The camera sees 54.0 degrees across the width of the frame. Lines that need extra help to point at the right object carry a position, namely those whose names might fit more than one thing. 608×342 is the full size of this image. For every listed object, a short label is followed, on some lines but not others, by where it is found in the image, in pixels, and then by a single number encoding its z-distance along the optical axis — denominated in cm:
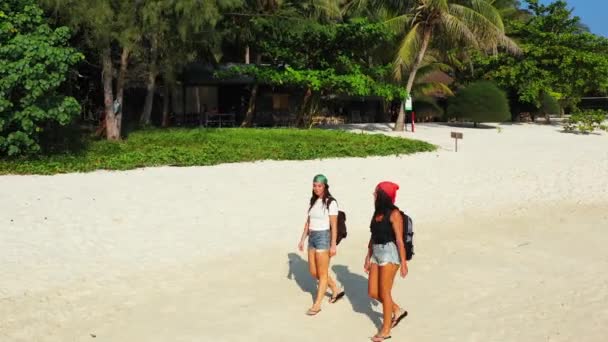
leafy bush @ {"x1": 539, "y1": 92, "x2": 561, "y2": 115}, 3684
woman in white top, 593
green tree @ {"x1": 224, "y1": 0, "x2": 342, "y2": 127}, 2414
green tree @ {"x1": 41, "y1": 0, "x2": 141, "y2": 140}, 1675
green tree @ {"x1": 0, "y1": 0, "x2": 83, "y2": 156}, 1416
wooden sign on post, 1940
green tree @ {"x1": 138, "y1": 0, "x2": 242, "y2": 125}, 1828
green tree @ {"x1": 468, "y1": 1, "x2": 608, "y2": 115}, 3212
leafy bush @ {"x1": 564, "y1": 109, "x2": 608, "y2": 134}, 3123
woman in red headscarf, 528
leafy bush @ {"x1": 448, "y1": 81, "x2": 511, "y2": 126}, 3143
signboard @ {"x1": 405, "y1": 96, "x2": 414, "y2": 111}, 2688
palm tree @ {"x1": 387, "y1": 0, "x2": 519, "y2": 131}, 2586
